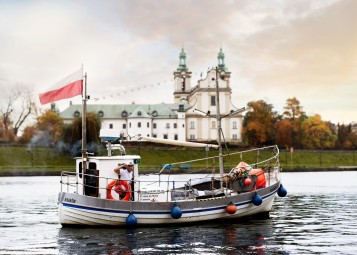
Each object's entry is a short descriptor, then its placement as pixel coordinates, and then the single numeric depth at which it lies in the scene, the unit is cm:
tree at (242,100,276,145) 16238
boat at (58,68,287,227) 2872
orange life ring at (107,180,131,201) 2888
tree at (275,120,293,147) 16300
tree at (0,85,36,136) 13362
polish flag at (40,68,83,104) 2906
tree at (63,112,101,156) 10944
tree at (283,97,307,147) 16935
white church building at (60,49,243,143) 18850
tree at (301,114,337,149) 16650
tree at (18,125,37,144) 13538
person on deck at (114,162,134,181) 2909
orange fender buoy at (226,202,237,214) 3065
